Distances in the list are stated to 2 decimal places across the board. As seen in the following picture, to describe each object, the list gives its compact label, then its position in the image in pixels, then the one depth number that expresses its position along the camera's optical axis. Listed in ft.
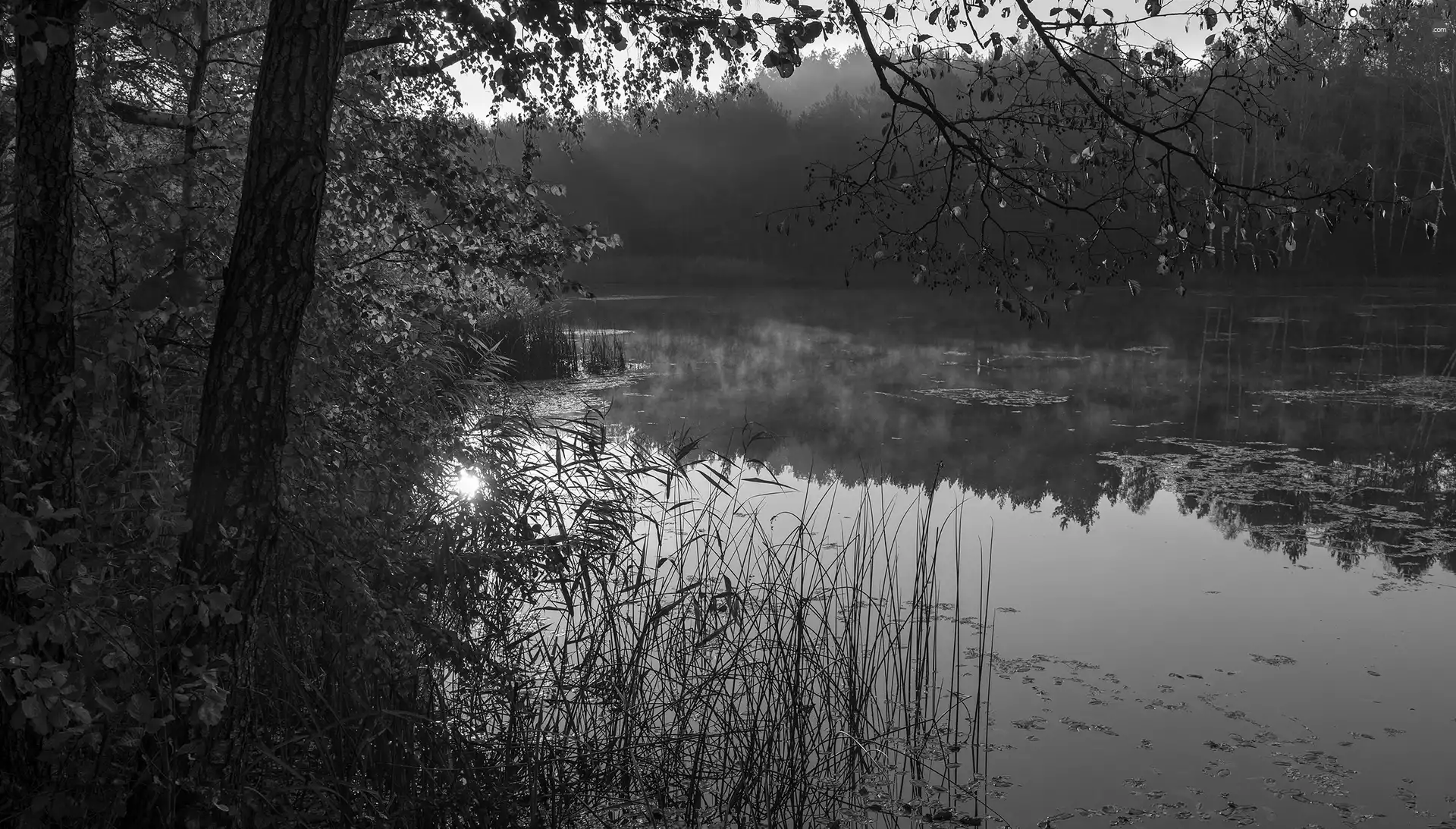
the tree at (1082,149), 10.51
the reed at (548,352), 45.16
